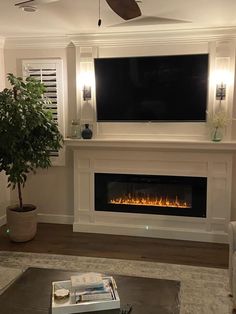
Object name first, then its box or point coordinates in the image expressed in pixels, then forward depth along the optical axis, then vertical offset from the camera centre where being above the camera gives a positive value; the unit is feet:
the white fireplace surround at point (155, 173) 13.91 -2.54
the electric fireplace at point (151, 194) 14.38 -3.56
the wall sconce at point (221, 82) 13.55 +1.26
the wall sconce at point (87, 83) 14.74 +1.35
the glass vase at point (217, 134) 13.66 -0.85
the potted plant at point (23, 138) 12.59 -0.92
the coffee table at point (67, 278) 6.45 -3.72
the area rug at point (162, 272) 9.42 -5.27
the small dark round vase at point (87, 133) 14.77 -0.86
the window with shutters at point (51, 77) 15.34 +1.67
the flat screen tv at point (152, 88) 13.79 +1.07
